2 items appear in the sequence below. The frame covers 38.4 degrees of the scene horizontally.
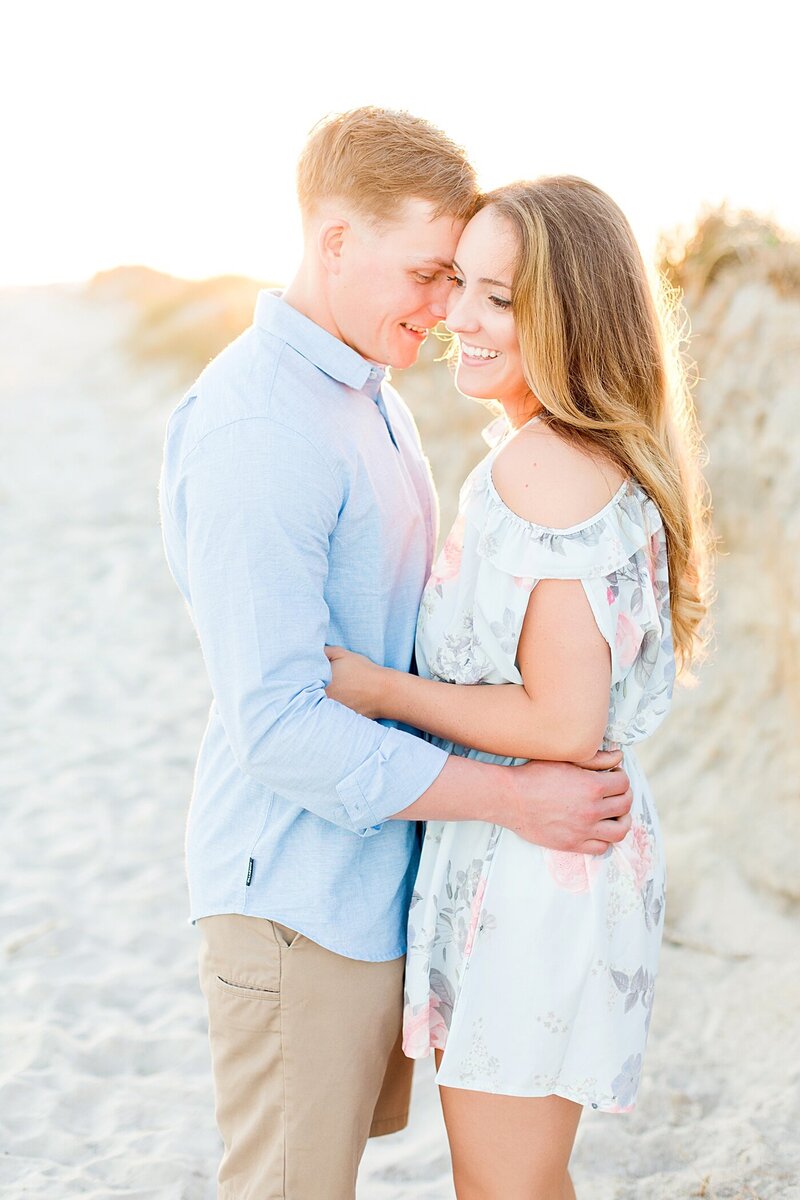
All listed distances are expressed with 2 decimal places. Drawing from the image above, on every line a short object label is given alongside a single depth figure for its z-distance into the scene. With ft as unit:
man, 5.79
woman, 6.04
